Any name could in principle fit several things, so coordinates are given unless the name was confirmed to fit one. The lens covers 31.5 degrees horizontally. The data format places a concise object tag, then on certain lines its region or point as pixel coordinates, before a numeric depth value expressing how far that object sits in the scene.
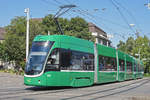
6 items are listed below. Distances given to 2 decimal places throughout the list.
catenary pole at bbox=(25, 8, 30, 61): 30.09
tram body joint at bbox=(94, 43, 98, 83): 19.64
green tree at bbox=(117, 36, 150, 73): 71.50
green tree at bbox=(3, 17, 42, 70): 44.69
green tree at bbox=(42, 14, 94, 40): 55.56
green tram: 14.72
